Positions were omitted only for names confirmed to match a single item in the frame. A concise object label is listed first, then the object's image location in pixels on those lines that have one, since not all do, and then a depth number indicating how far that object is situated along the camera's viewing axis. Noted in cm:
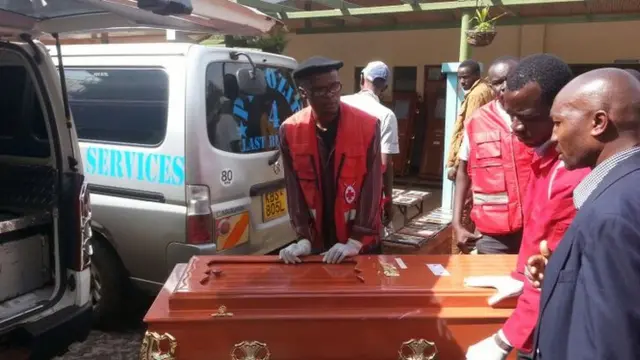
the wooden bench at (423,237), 438
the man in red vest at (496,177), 281
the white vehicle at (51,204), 273
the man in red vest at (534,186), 175
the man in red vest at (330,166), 265
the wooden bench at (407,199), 571
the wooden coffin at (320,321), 199
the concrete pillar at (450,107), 636
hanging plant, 601
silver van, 347
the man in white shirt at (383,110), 390
